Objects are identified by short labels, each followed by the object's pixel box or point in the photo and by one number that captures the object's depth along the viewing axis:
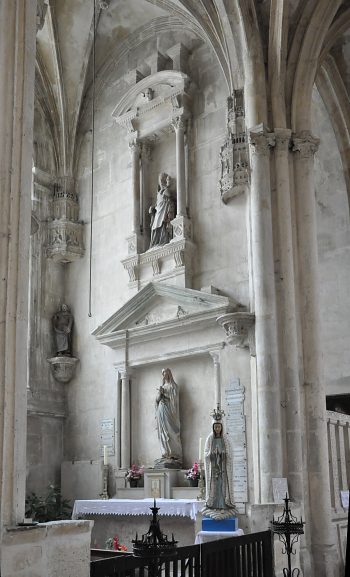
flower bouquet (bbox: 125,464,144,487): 13.32
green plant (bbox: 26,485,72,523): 13.82
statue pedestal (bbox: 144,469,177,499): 12.46
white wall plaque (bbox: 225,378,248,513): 11.73
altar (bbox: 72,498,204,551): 11.09
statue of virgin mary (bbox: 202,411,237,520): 9.21
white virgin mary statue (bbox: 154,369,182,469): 12.94
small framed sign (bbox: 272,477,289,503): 10.24
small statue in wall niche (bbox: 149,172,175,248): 14.40
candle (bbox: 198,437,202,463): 11.89
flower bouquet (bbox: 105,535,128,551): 10.14
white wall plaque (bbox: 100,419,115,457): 14.44
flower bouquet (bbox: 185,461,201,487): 12.16
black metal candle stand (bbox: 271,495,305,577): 6.88
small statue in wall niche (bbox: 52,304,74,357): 15.68
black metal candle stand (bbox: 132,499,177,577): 5.13
